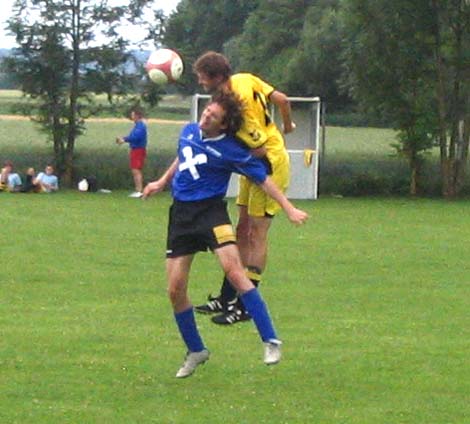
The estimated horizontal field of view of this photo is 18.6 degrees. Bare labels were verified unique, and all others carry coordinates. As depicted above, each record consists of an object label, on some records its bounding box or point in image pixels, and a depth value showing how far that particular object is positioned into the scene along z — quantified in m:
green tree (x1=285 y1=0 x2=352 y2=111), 38.81
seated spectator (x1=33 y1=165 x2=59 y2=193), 28.81
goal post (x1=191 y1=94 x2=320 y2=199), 28.48
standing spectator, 28.20
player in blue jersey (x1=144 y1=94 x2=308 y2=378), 8.62
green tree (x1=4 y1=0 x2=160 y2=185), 30.17
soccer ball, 15.12
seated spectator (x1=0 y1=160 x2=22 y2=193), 28.59
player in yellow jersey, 9.95
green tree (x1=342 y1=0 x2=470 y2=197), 29.11
